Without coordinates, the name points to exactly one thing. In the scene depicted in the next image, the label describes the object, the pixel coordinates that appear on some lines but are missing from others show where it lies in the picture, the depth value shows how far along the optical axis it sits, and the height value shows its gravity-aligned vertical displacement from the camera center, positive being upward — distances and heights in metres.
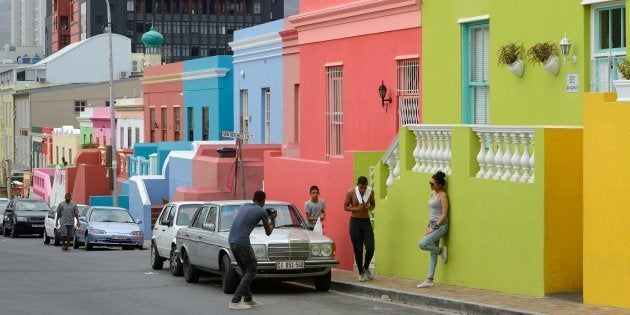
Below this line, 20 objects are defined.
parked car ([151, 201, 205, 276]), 23.47 -1.70
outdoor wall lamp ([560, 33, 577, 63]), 17.73 +1.31
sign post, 29.00 -0.36
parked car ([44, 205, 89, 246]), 36.78 -2.59
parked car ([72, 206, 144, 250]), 34.31 -2.43
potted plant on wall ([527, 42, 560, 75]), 18.09 +1.23
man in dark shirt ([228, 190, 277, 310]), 16.75 -1.39
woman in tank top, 17.83 -1.19
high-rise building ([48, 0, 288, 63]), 134.62 +13.22
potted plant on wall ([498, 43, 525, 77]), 18.92 +1.26
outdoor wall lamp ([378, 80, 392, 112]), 23.45 +0.89
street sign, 28.23 +0.14
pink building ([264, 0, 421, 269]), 22.75 +0.97
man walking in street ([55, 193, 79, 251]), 34.09 -2.07
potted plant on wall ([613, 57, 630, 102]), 14.26 +0.64
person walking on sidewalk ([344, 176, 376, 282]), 19.64 -1.23
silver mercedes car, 18.61 -1.64
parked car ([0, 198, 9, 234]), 47.12 -2.55
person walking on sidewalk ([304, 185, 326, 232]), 21.84 -1.18
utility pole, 44.03 +0.03
